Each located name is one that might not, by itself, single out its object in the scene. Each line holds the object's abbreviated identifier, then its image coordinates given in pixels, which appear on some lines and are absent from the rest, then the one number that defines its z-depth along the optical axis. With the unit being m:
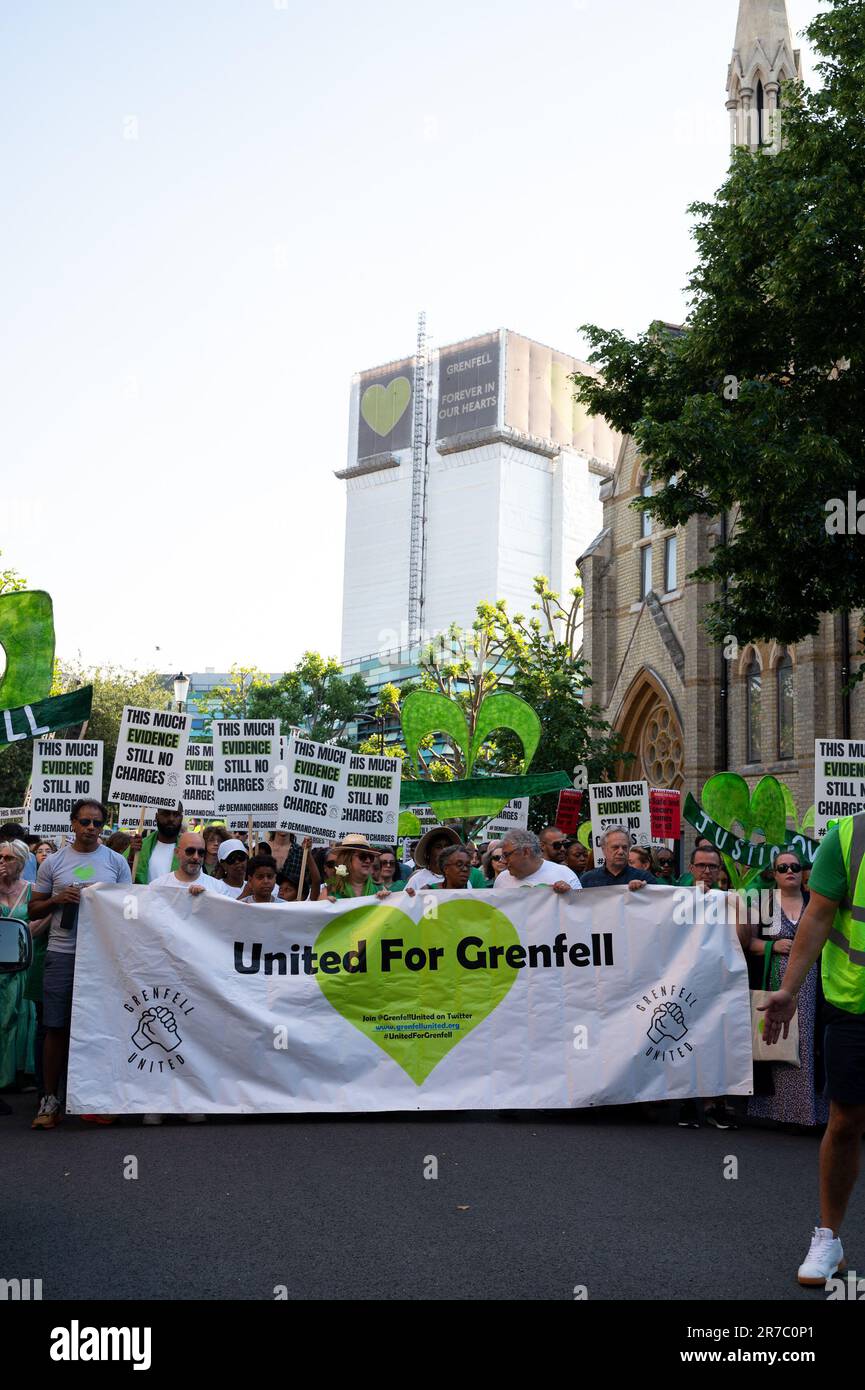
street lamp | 27.43
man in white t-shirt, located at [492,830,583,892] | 9.96
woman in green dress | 10.56
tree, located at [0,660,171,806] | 45.56
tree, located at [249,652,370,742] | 72.00
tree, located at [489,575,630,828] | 37.78
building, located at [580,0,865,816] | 33.03
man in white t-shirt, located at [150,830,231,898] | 9.88
